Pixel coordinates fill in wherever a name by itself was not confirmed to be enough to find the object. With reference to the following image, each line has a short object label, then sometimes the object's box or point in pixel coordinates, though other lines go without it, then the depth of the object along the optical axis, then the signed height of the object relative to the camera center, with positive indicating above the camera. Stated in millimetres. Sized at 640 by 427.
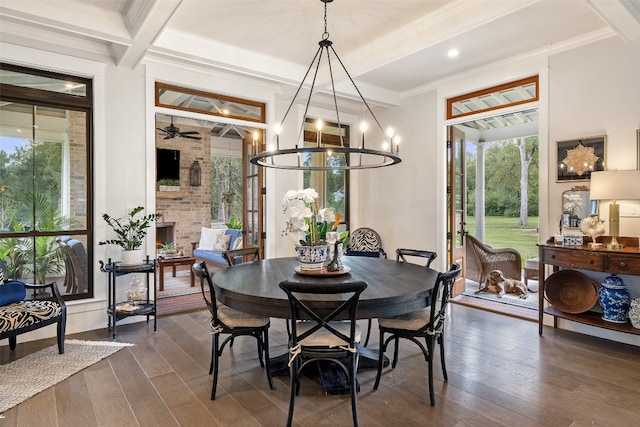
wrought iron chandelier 2424 +722
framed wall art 3480 +489
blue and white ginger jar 3168 -759
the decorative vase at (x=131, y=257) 3676 -451
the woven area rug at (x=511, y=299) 4660 -1163
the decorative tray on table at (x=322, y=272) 2689 -445
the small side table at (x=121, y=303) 3568 -912
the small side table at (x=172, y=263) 5449 -789
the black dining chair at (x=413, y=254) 3301 -394
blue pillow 2978 -653
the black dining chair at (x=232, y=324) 2506 -764
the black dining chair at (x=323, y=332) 1981 -693
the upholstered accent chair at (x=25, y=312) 2789 -780
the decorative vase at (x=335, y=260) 2760 -367
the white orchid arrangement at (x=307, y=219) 2658 -64
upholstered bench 6508 -593
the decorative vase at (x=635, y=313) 3051 -836
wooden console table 3033 -445
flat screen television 7570 +940
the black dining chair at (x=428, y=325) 2363 -766
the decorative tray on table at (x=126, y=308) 3681 -955
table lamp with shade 3018 +161
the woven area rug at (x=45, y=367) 2496 -1181
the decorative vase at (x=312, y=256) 2774 -336
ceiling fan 6910 +1431
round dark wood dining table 2137 -481
